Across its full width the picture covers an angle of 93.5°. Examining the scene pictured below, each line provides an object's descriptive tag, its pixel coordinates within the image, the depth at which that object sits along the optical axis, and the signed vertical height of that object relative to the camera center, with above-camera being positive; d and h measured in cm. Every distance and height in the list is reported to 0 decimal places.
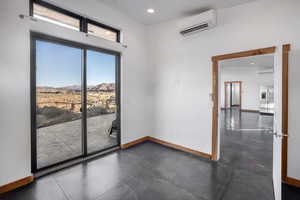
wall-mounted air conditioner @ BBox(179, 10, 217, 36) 283 +159
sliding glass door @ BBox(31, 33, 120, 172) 245 -3
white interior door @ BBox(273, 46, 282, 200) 166 -16
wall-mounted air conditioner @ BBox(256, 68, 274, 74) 898 +176
